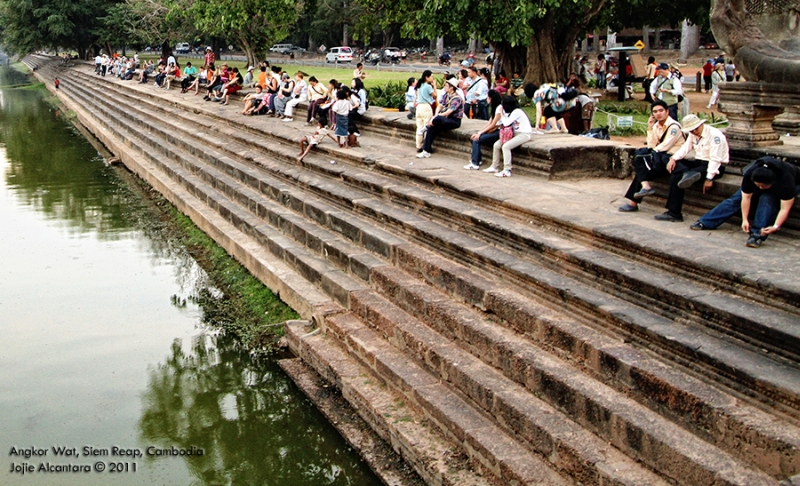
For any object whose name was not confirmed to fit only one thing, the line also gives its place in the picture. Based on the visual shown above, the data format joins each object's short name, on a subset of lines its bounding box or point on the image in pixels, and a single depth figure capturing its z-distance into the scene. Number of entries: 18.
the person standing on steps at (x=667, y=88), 12.43
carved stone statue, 6.76
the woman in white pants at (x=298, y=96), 16.08
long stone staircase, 4.32
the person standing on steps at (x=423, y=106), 10.88
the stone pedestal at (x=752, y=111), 6.81
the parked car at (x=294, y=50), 59.88
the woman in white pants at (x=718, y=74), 17.27
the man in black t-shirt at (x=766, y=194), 5.57
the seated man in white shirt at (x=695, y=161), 6.42
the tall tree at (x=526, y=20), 14.48
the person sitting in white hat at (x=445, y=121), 10.40
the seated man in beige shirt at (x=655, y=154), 6.80
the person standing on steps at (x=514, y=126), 8.91
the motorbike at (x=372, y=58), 46.66
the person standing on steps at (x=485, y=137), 9.37
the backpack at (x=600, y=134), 10.41
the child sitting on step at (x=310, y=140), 11.61
